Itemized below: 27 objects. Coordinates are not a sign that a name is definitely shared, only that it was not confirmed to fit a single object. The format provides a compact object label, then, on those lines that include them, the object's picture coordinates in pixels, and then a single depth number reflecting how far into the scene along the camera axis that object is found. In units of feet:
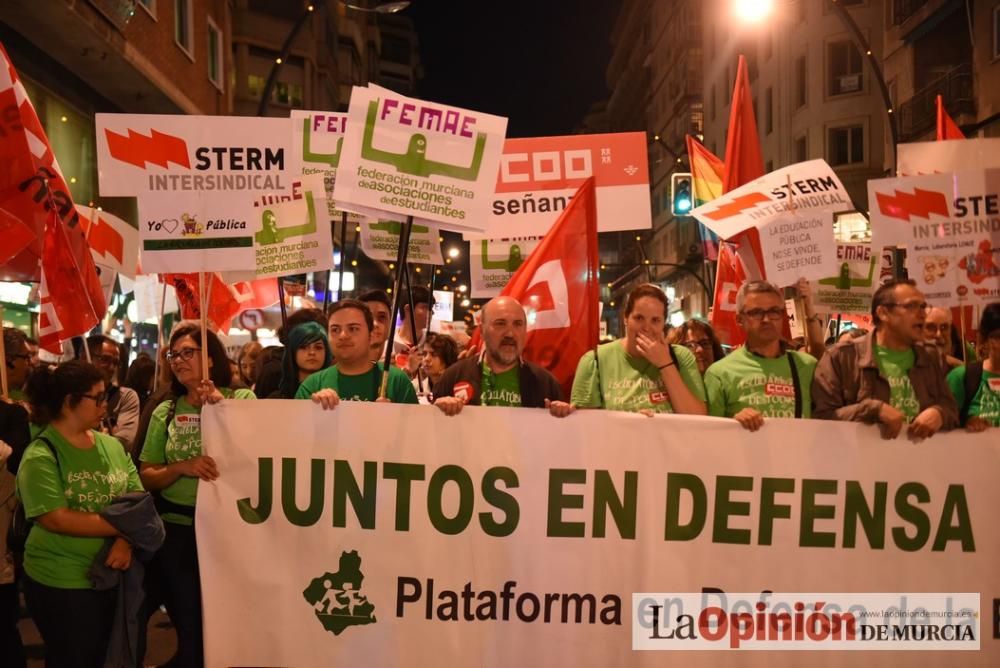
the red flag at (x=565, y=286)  19.95
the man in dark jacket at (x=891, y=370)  15.84
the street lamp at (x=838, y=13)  39.02
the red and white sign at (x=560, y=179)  24.84
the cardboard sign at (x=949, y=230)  21.38
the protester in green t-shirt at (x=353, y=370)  16.22
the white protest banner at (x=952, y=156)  23.31
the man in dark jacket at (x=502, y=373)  16.66
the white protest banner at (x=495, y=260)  27.35
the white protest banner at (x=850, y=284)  32.91
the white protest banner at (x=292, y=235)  23.98
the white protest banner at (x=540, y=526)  14.89
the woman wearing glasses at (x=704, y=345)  22.97
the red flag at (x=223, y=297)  27.71
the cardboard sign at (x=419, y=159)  16.70
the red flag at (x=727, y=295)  28.99
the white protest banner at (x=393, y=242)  28.99
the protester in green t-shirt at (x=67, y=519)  13.76
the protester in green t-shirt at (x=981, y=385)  17.49
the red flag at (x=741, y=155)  30.04
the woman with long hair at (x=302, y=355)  19.45
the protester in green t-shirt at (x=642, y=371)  15.94
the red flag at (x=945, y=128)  30.58
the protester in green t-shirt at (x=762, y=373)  16.19
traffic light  52.70
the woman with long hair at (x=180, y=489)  15.52
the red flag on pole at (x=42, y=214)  18.42
